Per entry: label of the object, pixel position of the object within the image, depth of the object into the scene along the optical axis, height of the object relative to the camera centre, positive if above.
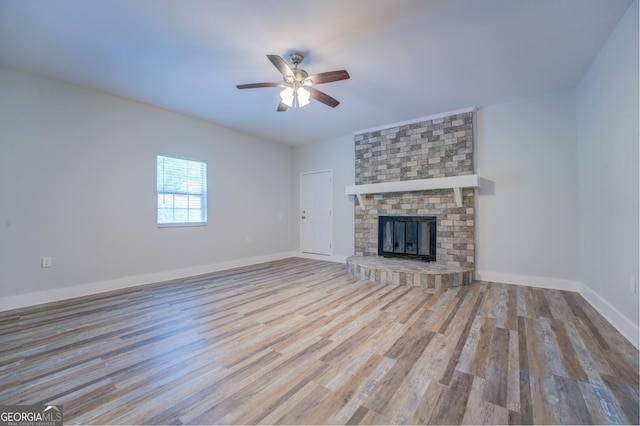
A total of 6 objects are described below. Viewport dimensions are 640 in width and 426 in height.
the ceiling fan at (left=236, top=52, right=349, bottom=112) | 2.54 +1.35
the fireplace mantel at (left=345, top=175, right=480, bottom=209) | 3.97 +0.46
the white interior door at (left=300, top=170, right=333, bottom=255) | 5.95 +0.02
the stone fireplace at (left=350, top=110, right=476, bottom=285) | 4.18 +0.67
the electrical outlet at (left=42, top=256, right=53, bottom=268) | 3.17 -0.61
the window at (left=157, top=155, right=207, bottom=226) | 4.25 +0.36
